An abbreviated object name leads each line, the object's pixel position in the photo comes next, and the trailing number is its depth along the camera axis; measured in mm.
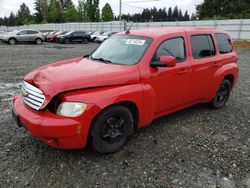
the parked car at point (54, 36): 21110
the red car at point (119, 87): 2434
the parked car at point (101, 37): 20973
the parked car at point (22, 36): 17865
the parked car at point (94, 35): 22098
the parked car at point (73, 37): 20201
